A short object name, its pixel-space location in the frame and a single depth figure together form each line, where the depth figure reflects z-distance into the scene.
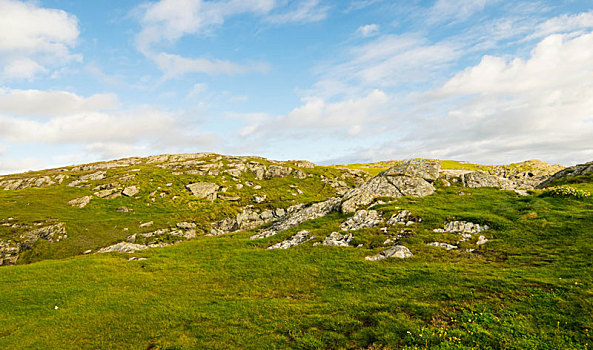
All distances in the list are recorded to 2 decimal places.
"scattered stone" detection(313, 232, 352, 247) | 30.67
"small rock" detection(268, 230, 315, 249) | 33.44
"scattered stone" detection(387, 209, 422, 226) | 32.50
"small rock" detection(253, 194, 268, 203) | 85.68
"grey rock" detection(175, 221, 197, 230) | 63.78
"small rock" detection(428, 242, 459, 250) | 26.20
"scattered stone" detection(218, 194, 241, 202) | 84.31
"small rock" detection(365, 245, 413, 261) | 25.22
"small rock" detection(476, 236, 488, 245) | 26.30
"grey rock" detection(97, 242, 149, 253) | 40.52
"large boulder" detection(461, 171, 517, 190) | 45.88
